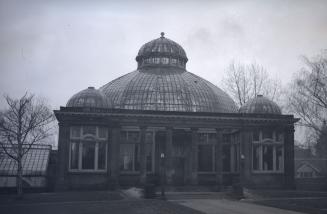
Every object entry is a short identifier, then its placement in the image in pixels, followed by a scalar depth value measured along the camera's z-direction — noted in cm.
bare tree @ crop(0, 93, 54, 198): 3365
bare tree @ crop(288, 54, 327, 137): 4016
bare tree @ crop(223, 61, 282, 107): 6004
